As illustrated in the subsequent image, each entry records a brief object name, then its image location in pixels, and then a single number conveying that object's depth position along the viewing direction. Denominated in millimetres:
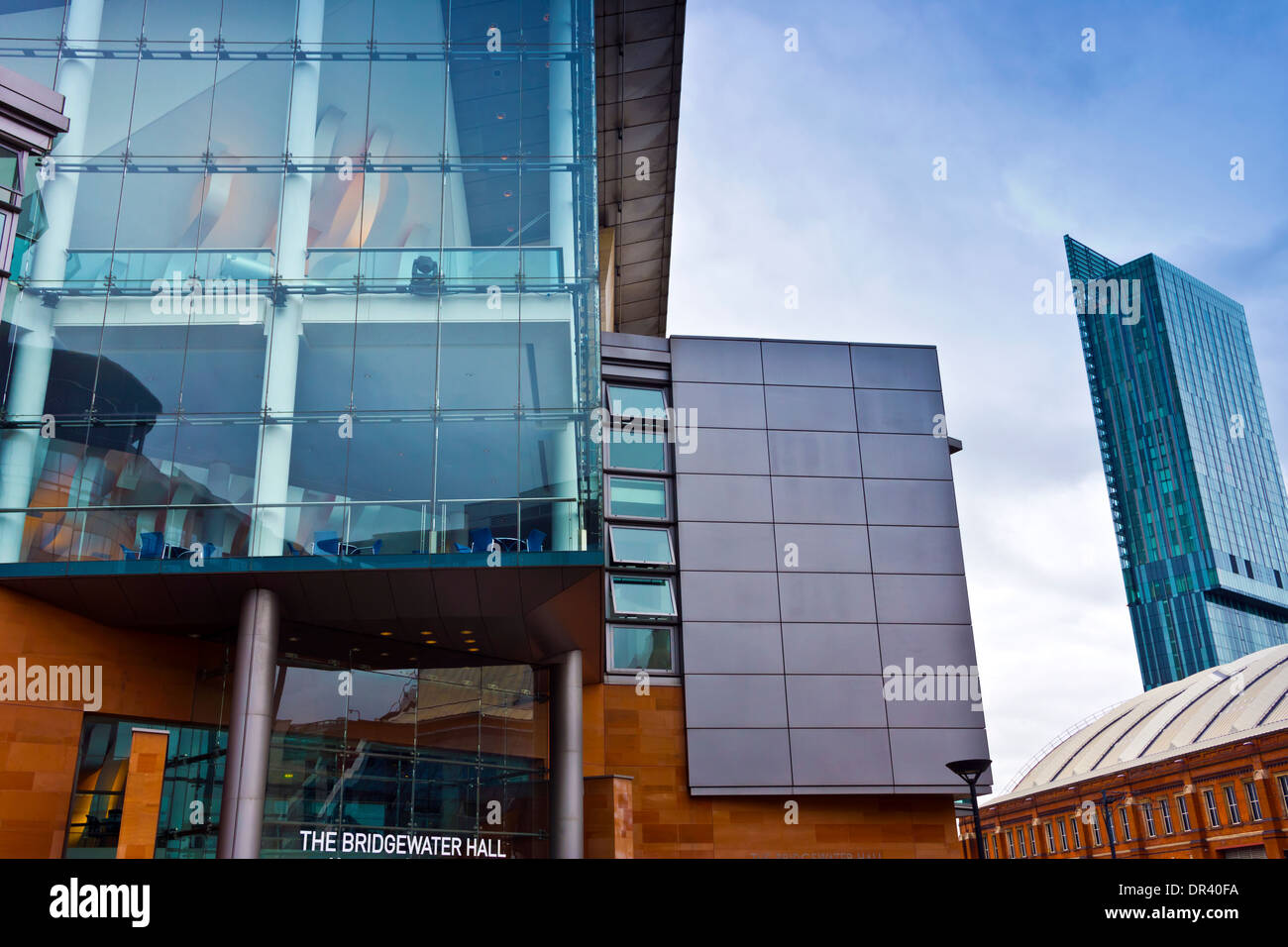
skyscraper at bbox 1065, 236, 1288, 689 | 191500
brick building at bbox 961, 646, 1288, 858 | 66625
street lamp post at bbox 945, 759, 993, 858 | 21453
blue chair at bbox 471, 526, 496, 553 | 21734
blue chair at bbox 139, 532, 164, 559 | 21031
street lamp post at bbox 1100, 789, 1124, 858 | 77188
